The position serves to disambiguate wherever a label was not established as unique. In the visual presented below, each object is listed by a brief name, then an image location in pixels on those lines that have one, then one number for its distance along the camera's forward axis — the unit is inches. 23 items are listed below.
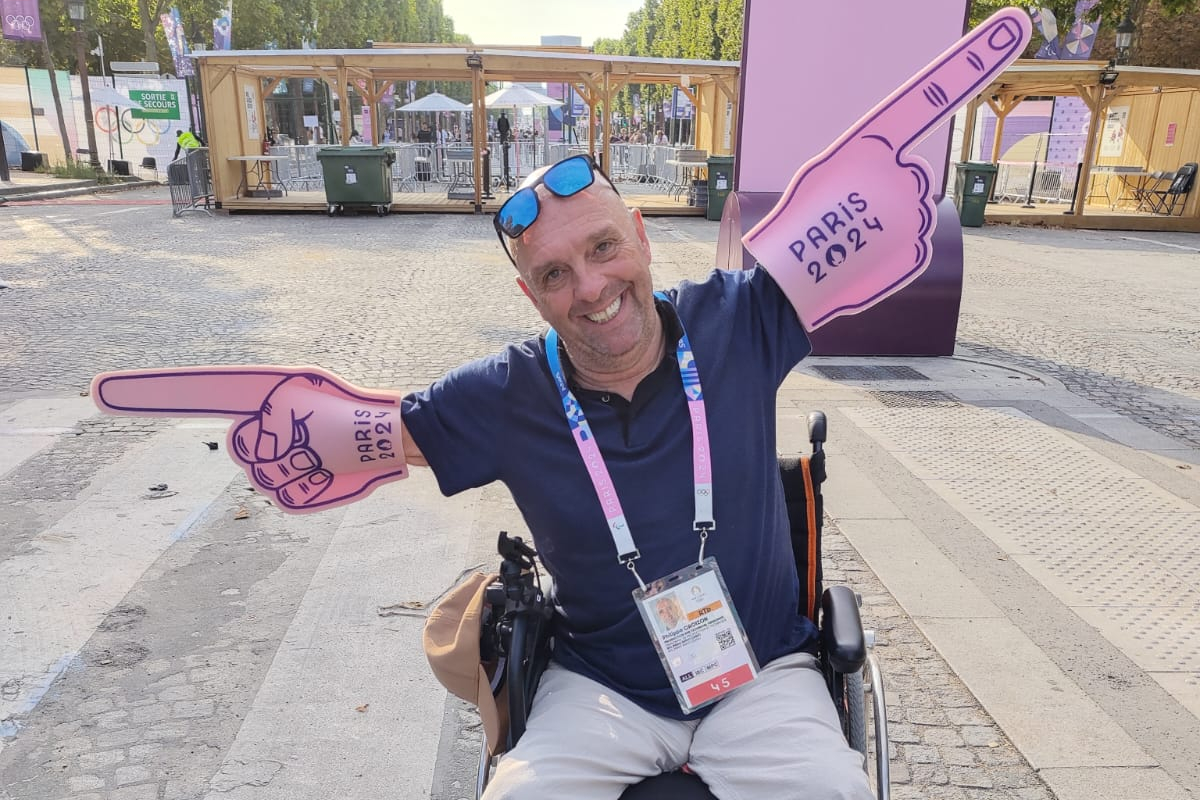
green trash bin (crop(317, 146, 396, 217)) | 677.3
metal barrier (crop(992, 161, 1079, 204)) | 833.5
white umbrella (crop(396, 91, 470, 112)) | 1073.5
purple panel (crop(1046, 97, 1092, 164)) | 918.4
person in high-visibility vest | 830.7
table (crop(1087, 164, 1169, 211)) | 721.6
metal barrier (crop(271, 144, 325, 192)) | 947.3
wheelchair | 71.1
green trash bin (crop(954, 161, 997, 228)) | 629.6
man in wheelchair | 71.3
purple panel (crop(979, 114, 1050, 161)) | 1038.4
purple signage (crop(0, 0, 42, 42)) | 876.0
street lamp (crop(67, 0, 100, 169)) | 885.8
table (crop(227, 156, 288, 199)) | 778.8
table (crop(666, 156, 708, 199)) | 885.2
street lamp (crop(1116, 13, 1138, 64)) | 693.3
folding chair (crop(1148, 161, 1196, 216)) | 687.7
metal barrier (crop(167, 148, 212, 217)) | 679.1
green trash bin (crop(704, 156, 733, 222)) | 669.9
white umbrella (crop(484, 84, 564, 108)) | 1051.9
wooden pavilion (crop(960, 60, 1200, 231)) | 645.9
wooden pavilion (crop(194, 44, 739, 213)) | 685.3
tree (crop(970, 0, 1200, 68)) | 704.4
